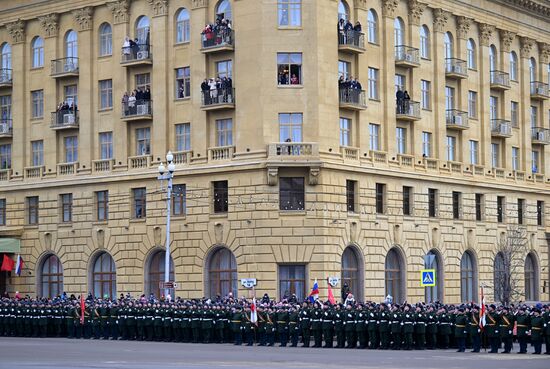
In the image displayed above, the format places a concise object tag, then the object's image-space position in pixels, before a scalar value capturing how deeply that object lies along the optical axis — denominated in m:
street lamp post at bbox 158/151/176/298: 60.97
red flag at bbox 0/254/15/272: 77.19
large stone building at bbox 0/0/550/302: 67.56
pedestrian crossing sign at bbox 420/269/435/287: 53.22
